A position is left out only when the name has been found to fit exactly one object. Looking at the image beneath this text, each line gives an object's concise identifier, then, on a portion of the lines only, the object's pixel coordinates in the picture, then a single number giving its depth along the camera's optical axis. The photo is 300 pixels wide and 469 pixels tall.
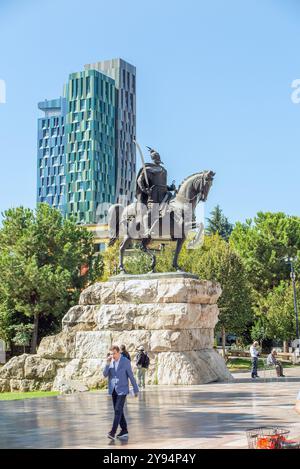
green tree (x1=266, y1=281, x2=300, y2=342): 49.84
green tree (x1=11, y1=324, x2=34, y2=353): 42.16
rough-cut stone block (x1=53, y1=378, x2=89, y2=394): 20.30
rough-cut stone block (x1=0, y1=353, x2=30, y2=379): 23.69
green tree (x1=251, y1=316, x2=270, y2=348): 52.30
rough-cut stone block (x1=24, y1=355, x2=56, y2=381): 23.22
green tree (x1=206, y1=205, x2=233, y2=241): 78.25
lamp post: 45.20
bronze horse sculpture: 22.14
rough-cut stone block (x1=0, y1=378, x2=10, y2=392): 23.74
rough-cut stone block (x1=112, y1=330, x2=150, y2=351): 21.14
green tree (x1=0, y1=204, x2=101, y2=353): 41.32
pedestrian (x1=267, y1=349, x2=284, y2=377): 26.14
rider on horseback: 22.48
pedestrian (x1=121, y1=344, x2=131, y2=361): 17.78
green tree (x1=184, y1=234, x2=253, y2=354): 43.34
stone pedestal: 20.75
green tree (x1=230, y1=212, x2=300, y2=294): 56.00
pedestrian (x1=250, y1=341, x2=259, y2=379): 24.97
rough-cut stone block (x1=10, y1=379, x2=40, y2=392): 23.25
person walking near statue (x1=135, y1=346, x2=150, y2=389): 19.36
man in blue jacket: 10.38
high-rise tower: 130.88
